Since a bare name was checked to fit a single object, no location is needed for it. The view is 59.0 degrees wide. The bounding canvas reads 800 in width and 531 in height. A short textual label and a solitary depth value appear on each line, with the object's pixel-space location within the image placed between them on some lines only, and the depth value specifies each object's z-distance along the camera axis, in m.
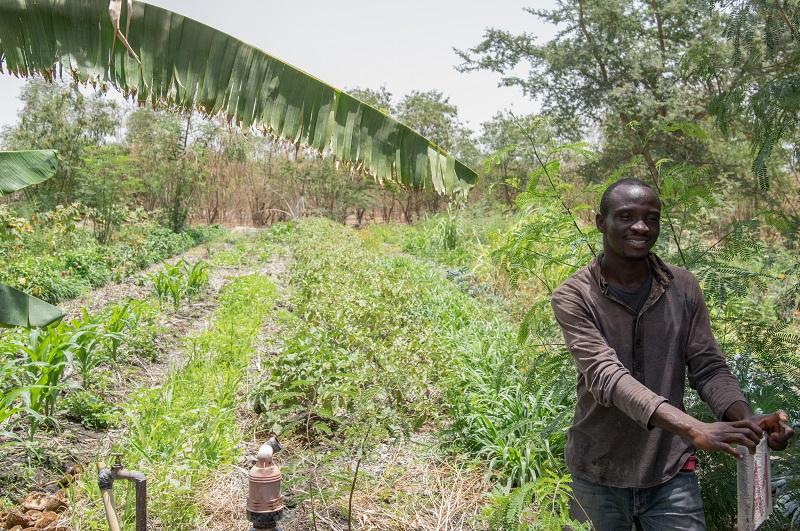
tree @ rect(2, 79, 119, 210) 19.58
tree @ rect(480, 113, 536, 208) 26.77
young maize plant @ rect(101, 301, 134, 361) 5.79
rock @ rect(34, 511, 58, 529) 3.39
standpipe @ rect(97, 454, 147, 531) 2.41
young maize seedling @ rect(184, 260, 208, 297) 9.65
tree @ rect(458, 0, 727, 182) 17.12
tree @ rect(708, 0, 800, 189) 2.87
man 2.30
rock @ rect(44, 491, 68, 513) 3.57
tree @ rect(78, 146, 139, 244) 17.42
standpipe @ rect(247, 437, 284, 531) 2.43
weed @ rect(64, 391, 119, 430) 5.05
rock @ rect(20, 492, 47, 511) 3.52
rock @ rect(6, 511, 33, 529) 3.42
